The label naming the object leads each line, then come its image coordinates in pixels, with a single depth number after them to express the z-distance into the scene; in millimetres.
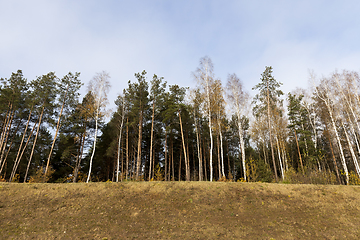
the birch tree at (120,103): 21362
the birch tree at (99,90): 18047
